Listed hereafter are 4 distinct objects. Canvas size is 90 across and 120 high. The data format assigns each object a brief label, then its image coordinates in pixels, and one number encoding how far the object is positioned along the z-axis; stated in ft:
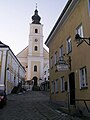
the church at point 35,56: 113.02
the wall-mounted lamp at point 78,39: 18.82
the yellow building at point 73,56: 21.45
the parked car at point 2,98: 31.38
